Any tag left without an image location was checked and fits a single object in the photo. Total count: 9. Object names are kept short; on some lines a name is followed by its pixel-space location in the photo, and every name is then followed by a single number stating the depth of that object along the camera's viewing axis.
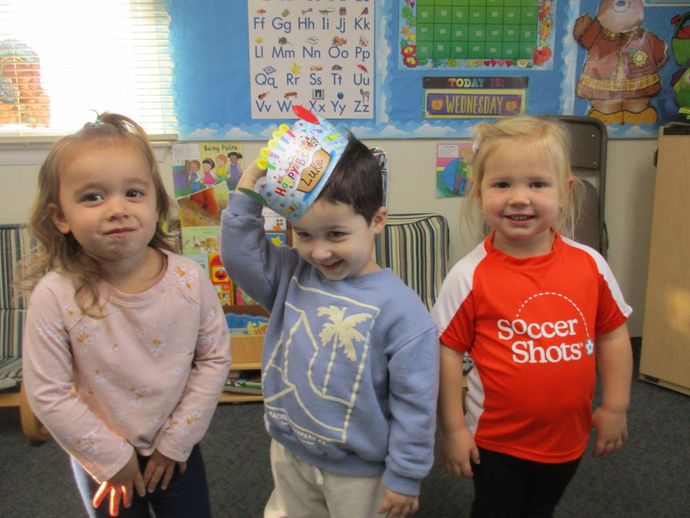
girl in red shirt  1.07
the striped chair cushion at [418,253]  2.56
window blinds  2.42
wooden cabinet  2.40
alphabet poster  2.44
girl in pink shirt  0.97
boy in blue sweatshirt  0.95
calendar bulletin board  2.46
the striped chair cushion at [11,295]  2.37
